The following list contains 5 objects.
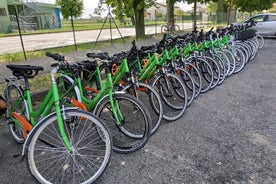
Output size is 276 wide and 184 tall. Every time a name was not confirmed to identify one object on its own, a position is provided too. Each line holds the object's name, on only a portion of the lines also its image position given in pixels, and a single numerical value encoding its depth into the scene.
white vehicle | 12.59
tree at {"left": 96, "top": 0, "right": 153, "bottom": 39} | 12.59
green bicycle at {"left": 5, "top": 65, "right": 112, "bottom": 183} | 2.14
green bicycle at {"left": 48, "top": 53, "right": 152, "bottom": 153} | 2.73
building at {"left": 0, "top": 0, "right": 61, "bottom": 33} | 26.44
